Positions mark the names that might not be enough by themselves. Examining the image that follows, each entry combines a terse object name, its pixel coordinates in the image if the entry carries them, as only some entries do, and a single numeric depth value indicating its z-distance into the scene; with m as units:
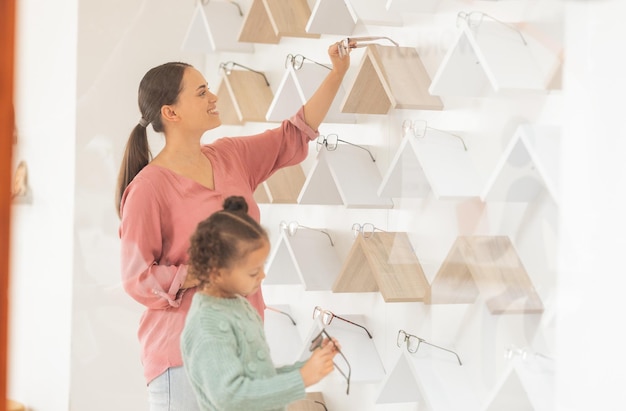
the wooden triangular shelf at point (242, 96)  5.48
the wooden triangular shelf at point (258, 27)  5.68
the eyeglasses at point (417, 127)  5.12
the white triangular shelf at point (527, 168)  4.51
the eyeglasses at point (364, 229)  5.38
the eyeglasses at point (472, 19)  4.68
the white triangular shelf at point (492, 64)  4.55
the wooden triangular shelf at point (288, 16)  5.66
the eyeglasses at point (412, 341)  5.20
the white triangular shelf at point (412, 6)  5.08
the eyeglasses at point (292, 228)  5.60
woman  4.83
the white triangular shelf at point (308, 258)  5.51
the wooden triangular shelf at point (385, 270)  5.18
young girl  4.44
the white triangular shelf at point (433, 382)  4.90
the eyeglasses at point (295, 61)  5.53
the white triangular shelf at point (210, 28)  5.48
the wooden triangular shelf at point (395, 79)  5.14
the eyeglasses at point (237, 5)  5.62
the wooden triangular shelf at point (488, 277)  4.64
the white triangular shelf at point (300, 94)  5.41
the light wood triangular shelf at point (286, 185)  5.54
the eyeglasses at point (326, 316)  5.40
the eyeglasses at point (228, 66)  5.60
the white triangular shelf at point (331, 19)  5.44
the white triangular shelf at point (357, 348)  5.25
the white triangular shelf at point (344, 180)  5.41
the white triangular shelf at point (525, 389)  4.54
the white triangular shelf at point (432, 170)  4.90
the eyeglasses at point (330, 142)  5.50
